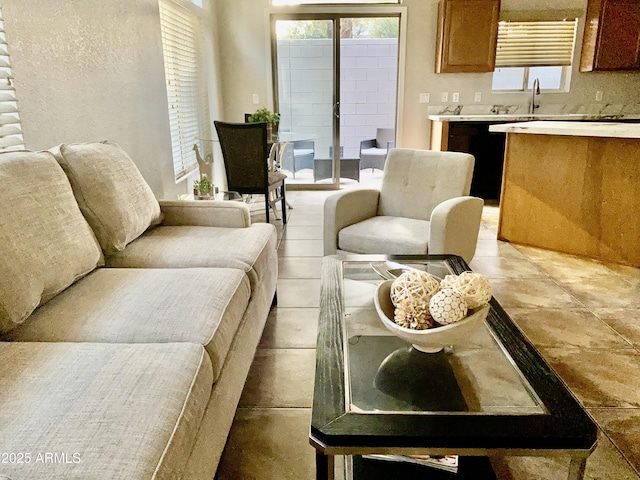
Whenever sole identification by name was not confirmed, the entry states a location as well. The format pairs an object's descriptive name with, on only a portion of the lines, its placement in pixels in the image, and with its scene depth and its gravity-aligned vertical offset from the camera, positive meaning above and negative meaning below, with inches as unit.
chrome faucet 219.3 +7.2
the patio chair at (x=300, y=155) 241.4 -22.4
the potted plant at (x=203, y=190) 142.5 -23.4
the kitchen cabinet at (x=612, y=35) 196.4 +30.4
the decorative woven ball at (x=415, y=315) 50.7 -21.4
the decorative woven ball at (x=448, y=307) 49.1 -19.9
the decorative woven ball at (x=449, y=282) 52.1 -18.6
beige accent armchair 98.6 -22.9
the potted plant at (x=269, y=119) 179.3 -3.5
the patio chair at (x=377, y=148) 272.7 -22.4
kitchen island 124.4 -21.9
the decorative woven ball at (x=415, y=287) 51.5 -19.1
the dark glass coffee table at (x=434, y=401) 38.3 -25.9
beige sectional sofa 35.8 -23.4
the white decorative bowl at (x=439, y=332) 48.9 -22.9
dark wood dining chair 149.9 -14.8
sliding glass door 222.8 +12.7
